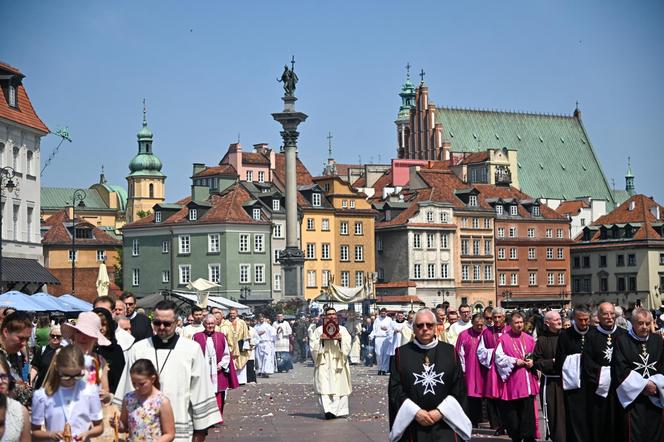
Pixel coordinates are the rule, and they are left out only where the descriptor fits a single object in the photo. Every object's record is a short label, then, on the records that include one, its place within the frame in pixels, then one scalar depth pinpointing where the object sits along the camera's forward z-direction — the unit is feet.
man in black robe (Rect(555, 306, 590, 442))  45.44
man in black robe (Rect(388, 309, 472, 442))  33.47
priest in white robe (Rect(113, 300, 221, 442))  32.73
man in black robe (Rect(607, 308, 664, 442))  40.86
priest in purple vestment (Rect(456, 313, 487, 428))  57.82
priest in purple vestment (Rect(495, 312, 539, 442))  53.88
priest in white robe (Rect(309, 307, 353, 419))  69.92
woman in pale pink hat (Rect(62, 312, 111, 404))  32.22
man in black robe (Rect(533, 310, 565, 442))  50.49
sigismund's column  230.48
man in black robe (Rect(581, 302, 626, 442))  42.73
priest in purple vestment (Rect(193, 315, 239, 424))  59.06
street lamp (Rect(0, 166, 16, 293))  122.01
